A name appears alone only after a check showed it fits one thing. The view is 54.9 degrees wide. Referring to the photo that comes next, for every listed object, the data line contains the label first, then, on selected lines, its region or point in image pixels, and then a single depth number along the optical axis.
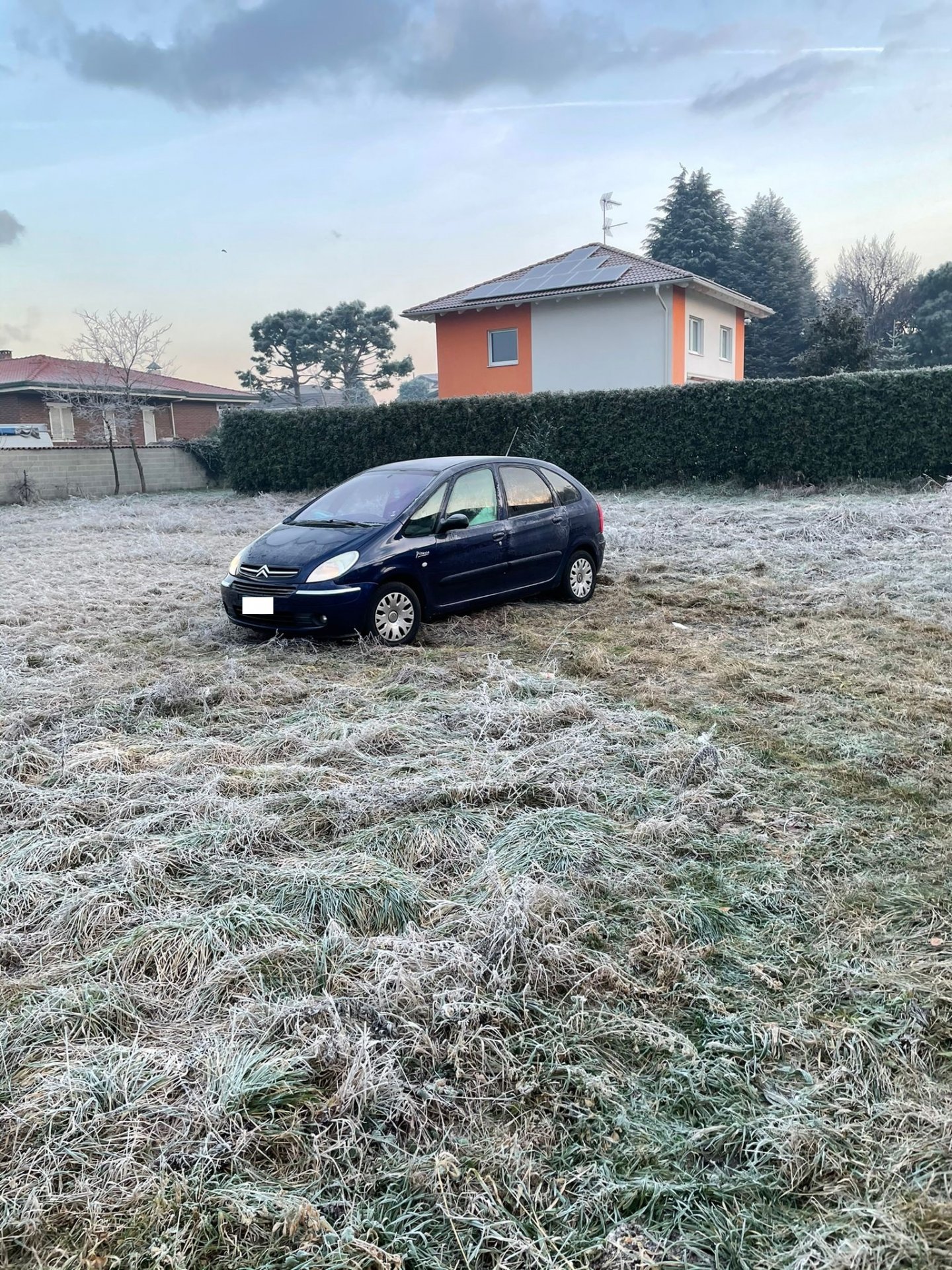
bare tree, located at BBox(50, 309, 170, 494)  28.48
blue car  6.98
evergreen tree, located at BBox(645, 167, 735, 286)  46.47
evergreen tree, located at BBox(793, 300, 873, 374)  30.77
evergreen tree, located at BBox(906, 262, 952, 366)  46.34
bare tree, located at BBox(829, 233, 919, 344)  50.25
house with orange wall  25.30
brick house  32.22
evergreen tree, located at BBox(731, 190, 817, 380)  48.06
